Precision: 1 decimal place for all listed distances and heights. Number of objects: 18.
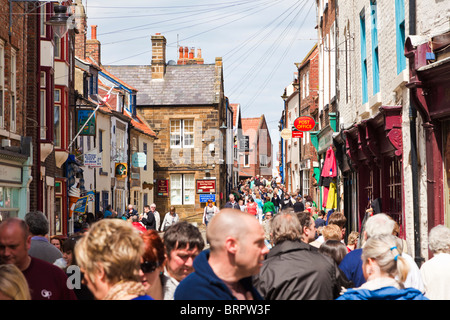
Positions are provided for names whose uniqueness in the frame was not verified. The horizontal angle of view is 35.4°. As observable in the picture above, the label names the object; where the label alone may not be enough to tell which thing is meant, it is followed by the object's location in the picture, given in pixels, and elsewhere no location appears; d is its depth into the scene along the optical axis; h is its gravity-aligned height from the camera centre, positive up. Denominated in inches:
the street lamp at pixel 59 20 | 643.5 +160.1
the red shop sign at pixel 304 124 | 1107.9 +106.2
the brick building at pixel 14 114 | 666.2 +80.8
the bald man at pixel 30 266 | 210.8 -21.7
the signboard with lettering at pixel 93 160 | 1144.8 +55.7
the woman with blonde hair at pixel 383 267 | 171.5 -19.7
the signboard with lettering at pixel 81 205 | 1029.5 -15.3
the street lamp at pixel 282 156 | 2301.9 +124.9
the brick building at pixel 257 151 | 3484.3 +210.0
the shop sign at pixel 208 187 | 1718.8 +14.3
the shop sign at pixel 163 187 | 1739.8 +15.8
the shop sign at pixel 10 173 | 664.4 +22.0
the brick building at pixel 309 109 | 1250.6 +152.8
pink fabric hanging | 889.4 +31.9
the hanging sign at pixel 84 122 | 1088.8 +112.6
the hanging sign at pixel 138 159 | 1566.2 +77.2
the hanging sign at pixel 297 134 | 1286.0 +105.2
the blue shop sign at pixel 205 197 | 1700.3 -10.1
